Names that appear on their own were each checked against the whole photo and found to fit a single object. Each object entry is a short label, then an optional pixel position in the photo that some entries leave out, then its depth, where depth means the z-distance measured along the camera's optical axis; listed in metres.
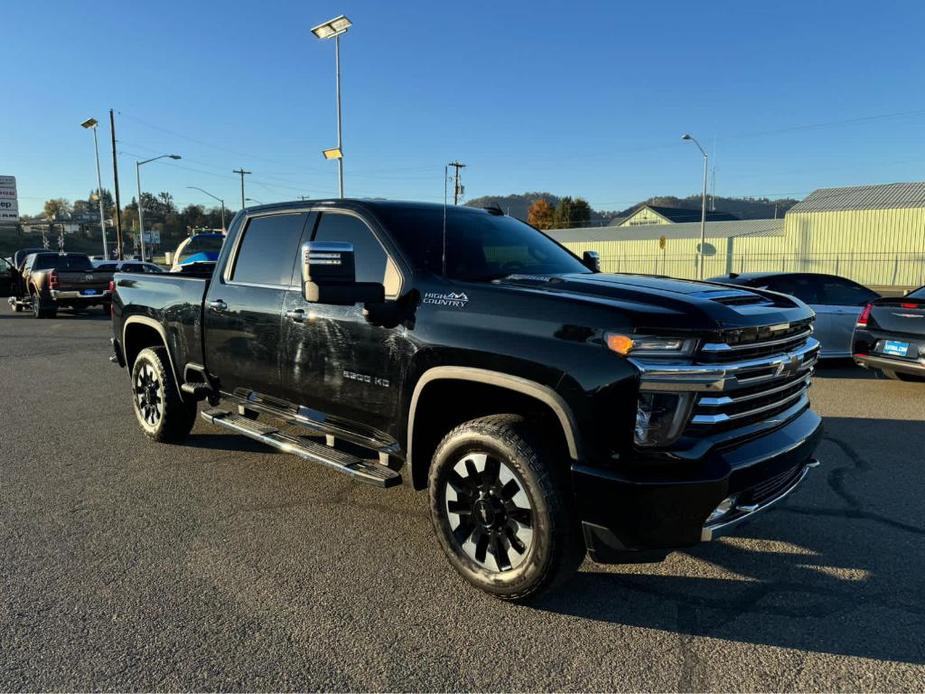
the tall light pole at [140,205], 45.09
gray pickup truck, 18.53
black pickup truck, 2.79
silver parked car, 9.60
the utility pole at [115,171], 41.66
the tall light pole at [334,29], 20.97
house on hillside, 82.51
